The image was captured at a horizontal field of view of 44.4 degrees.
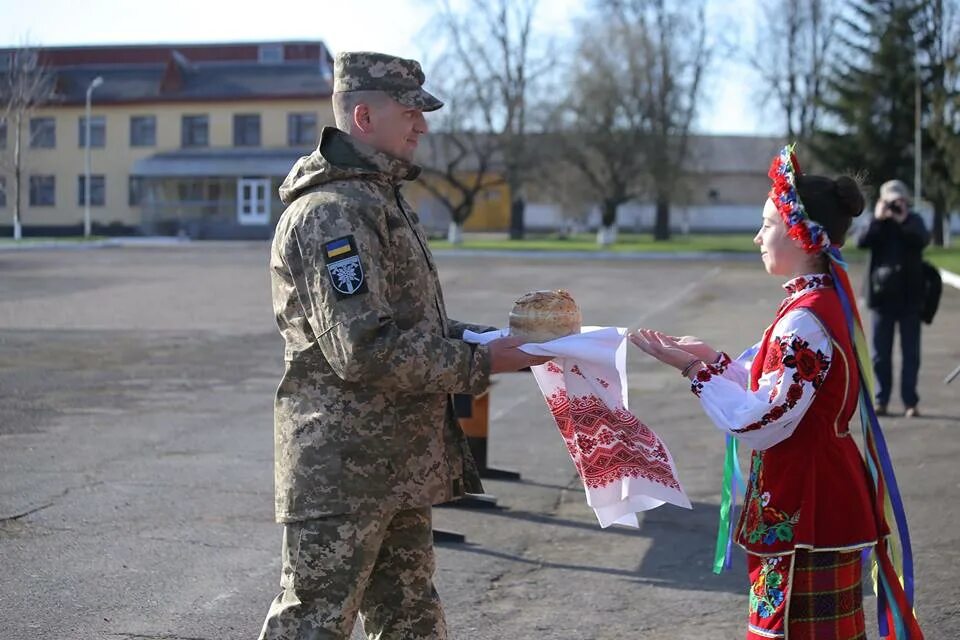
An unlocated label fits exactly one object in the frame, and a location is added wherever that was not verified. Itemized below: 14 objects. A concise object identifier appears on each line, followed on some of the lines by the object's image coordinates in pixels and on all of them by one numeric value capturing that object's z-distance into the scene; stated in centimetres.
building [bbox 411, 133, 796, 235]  5738
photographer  1033
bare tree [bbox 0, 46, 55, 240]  5441
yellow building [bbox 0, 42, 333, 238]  6475
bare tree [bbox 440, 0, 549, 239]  5447
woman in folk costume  355
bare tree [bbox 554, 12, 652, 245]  5494
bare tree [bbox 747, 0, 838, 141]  6159
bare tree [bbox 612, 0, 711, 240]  5616
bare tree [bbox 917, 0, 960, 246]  4709
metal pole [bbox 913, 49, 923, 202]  4638
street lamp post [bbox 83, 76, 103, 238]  5594
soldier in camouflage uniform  327
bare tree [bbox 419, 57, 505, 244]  5345
